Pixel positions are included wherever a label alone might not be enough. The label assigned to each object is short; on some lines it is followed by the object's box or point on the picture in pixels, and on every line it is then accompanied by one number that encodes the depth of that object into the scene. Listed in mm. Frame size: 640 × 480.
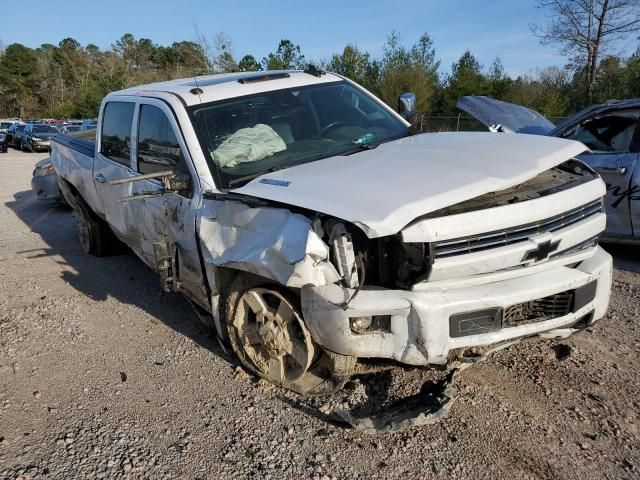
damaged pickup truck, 2463
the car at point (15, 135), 30844
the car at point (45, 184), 8984
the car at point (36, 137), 27547
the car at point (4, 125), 35819
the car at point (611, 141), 5047
